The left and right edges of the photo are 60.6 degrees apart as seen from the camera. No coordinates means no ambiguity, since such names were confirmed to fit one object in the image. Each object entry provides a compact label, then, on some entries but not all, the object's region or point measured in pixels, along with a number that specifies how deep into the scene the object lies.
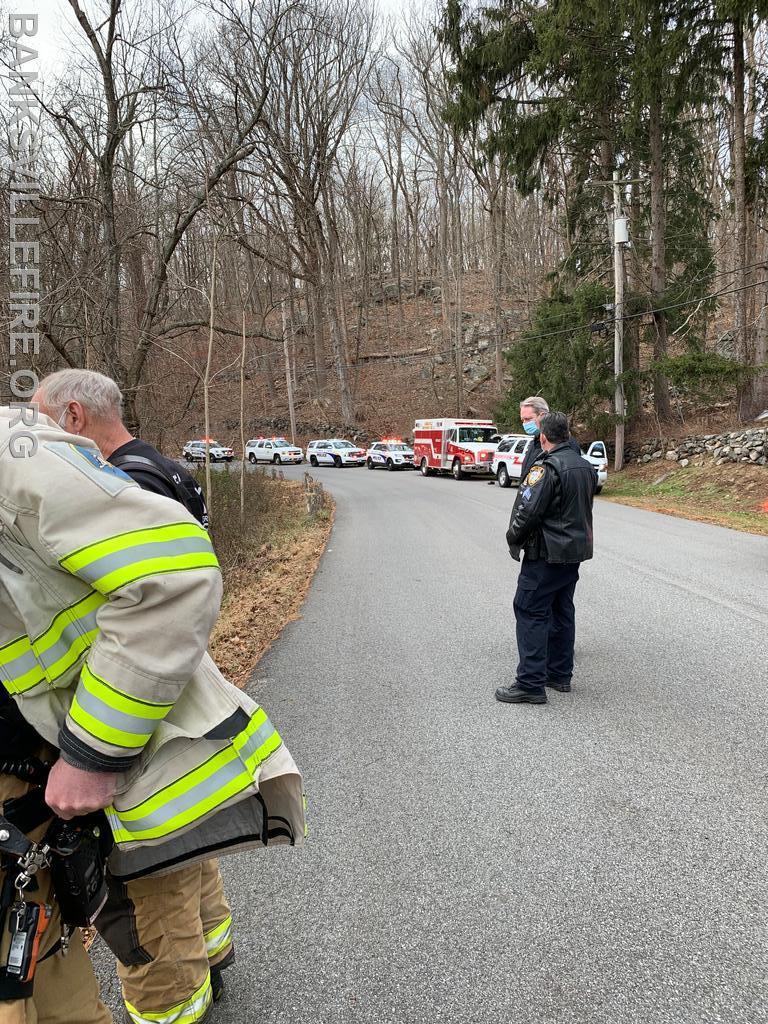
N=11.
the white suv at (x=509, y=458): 22.61
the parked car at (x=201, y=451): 33.13
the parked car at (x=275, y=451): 38.72
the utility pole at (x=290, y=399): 35.88
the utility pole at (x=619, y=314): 20.70
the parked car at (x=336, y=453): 37.53
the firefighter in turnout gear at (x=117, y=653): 1.35
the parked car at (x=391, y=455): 34.12
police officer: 4.42
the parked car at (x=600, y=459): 20.58
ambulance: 26.50
